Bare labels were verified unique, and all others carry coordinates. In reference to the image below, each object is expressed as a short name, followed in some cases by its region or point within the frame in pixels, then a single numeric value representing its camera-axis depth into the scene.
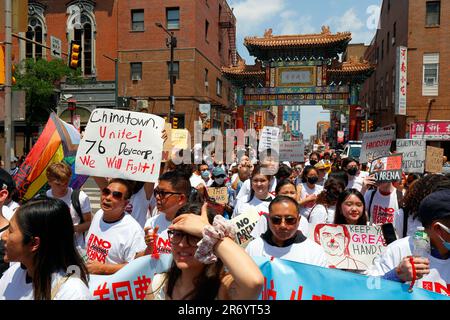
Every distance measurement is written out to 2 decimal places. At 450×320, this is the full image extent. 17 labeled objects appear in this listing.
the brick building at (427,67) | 25.52
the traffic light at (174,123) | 20.85
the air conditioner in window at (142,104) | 29.28
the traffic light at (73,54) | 13.08
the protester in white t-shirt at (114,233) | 3.37
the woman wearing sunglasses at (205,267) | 1.68
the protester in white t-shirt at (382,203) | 5.52
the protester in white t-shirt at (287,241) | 3.20
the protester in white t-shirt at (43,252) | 2.18
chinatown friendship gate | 26.81
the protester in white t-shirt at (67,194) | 4.34
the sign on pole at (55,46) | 13.03
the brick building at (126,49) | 30.59
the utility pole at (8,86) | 10.60
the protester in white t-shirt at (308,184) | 6.78
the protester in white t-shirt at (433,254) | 2.15
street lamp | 20.73
